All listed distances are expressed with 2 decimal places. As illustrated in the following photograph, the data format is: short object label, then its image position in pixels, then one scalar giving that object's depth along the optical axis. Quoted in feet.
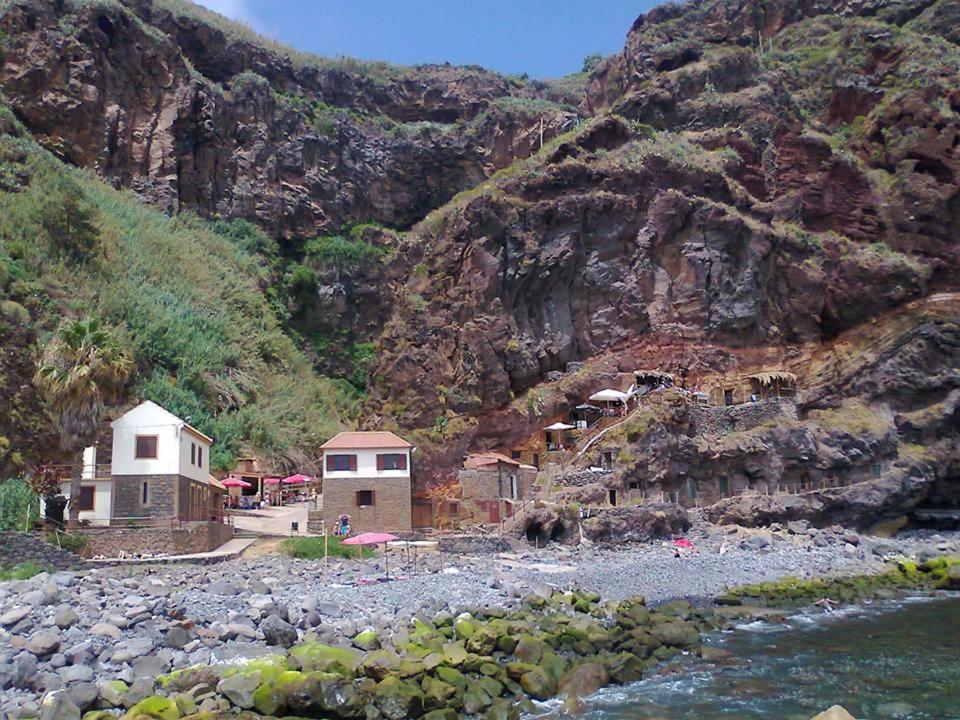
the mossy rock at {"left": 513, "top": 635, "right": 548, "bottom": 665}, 68.95
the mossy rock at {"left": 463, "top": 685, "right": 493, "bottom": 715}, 58.70
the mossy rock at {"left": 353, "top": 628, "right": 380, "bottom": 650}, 68.74
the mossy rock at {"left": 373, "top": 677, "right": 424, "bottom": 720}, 55.01
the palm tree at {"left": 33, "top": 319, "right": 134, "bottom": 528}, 101.76
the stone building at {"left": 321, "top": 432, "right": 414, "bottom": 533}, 135.64
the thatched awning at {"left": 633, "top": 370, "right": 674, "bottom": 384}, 179.47
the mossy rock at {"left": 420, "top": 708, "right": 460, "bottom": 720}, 54.29
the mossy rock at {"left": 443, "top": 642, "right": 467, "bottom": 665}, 64.75
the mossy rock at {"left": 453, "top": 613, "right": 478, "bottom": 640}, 73.46
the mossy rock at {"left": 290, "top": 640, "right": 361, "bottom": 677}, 59.72
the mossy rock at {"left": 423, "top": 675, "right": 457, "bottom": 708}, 57.06
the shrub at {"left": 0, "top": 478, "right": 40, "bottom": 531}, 98.84
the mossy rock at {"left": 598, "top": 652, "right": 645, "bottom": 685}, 68.59
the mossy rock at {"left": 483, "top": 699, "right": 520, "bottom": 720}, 57.52
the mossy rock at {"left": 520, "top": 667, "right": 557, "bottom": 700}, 63.18
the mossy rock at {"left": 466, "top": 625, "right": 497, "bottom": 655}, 69.31
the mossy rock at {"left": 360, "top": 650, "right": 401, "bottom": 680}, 59.77
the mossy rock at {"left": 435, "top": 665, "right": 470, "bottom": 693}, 60.95
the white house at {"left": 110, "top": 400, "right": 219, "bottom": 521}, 112.68
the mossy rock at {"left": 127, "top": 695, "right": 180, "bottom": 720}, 49.62
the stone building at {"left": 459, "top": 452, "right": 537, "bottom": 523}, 141.28
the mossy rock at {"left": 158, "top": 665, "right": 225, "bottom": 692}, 54.70
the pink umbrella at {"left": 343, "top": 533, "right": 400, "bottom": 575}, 107.14
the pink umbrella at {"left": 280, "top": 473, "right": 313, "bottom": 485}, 161.71
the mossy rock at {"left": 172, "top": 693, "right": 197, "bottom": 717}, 51.34
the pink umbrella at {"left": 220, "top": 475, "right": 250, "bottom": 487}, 145.59
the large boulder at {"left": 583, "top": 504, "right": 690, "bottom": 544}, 132.98
